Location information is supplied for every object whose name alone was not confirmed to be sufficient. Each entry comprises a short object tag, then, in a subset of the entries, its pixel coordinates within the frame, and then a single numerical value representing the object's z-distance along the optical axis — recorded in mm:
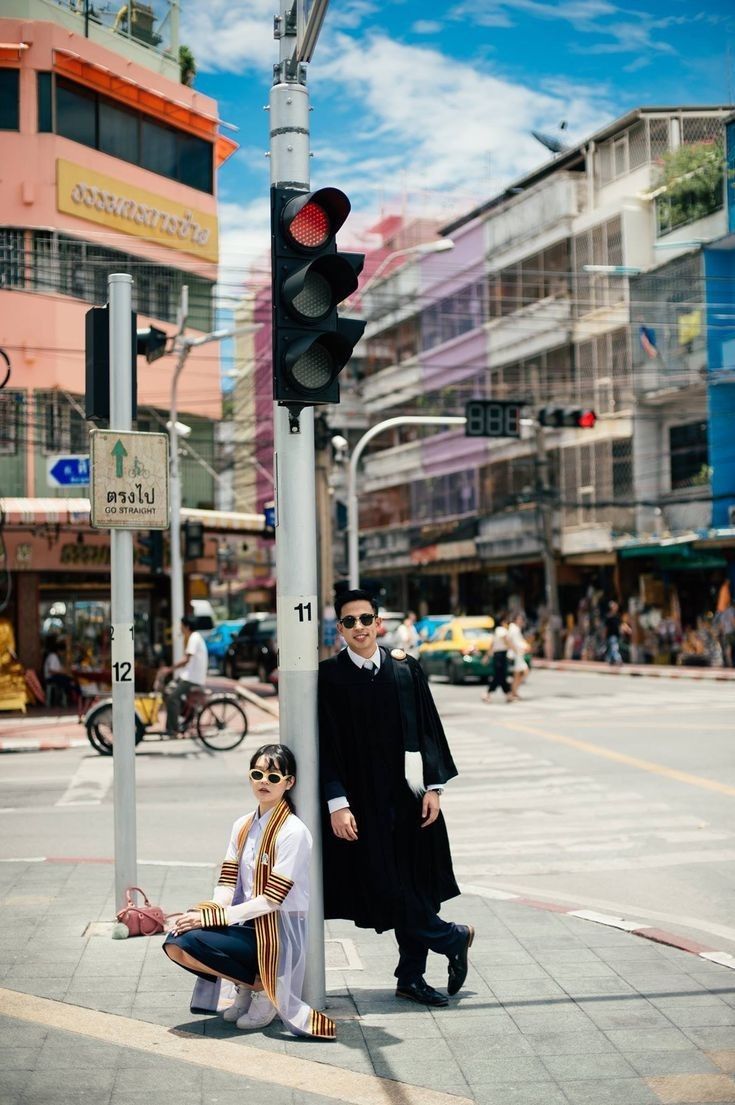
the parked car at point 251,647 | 37906
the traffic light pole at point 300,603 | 5910
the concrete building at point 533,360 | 42062
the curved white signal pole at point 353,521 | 30031
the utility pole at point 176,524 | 25773
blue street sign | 22406
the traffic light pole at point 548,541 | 43844
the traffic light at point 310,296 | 5754
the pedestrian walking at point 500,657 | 25828
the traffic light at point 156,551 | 26891
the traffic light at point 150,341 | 8367
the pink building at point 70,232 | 29188
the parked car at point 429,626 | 38531
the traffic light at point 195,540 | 27094
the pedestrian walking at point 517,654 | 25766
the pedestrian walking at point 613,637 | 39188
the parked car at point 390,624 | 35469
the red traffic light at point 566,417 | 26328
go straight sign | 7617
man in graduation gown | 6023
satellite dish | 49569
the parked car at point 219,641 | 47344
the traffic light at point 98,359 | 7887
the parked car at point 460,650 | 31875
